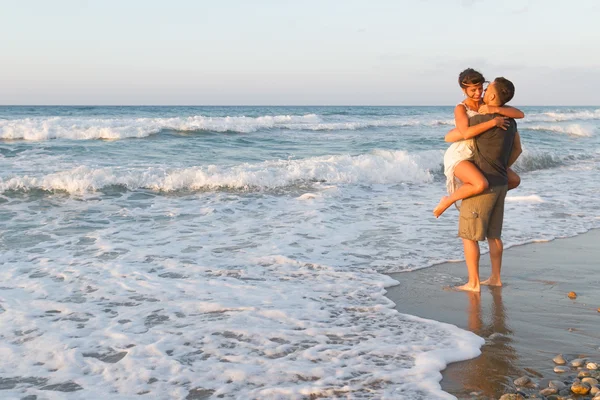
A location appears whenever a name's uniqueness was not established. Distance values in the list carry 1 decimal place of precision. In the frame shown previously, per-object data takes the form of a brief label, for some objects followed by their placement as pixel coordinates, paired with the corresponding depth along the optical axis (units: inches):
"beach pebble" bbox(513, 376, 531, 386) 131.7
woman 187.2
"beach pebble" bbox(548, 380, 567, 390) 129.5
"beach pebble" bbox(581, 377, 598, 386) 129.3
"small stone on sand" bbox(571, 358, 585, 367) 141.4
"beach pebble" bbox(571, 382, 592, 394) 127.2
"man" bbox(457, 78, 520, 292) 188.2
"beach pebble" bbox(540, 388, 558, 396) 126.9
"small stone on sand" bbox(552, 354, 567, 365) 143.0
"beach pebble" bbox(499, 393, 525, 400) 123.1
